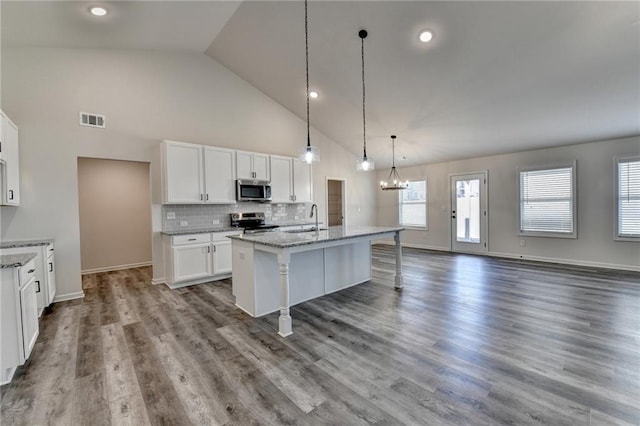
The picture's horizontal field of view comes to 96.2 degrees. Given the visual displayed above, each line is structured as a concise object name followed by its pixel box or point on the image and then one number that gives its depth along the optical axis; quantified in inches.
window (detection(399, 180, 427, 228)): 310.5
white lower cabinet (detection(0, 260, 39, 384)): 82.0
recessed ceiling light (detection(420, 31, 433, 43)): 141.0
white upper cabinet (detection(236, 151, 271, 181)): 210.1
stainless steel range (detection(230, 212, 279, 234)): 216.2
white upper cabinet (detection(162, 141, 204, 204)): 177.9
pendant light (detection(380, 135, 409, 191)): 256.2
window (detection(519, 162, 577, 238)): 220.1
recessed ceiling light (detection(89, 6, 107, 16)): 125.1
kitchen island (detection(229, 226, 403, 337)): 111.3
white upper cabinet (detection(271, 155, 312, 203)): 231.9
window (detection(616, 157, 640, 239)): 193.6
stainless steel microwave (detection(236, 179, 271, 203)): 208.1
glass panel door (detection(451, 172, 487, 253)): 265.7
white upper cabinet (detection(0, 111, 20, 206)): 122.8
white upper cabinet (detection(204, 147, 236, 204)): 194.4
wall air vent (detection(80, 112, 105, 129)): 164.0
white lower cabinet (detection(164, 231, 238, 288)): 174.7
